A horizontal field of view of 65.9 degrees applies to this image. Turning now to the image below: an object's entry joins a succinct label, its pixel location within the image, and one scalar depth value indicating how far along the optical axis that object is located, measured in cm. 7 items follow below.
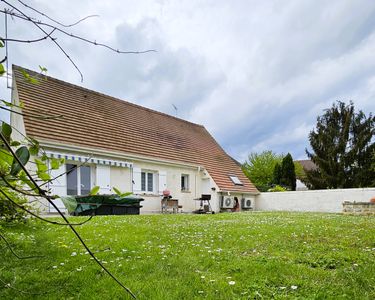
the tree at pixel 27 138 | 139
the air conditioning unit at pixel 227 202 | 2309
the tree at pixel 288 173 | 3790
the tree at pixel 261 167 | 4716
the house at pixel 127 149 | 1716
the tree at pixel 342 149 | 3219
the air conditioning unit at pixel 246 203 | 2530
